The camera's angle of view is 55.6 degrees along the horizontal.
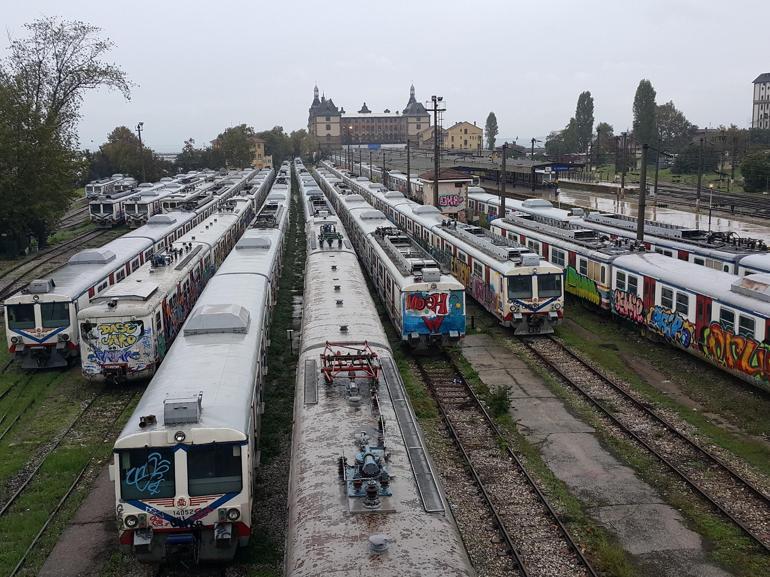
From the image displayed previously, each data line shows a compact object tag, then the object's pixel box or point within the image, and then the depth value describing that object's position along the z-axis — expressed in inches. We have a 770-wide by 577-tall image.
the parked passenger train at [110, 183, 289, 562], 397.7
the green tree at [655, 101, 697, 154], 5295.3
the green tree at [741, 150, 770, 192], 2603.3
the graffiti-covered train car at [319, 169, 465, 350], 837.2
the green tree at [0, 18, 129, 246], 1683.1
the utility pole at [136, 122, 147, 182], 3492.9
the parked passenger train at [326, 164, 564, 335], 946.1
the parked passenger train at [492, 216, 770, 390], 708.0
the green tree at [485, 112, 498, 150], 7613.2
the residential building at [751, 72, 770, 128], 5856.8
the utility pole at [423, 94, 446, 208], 1835.6
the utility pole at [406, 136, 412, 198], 2516.0
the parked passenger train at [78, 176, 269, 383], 730.2
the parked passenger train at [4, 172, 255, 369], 821.2
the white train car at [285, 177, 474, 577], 302.7
